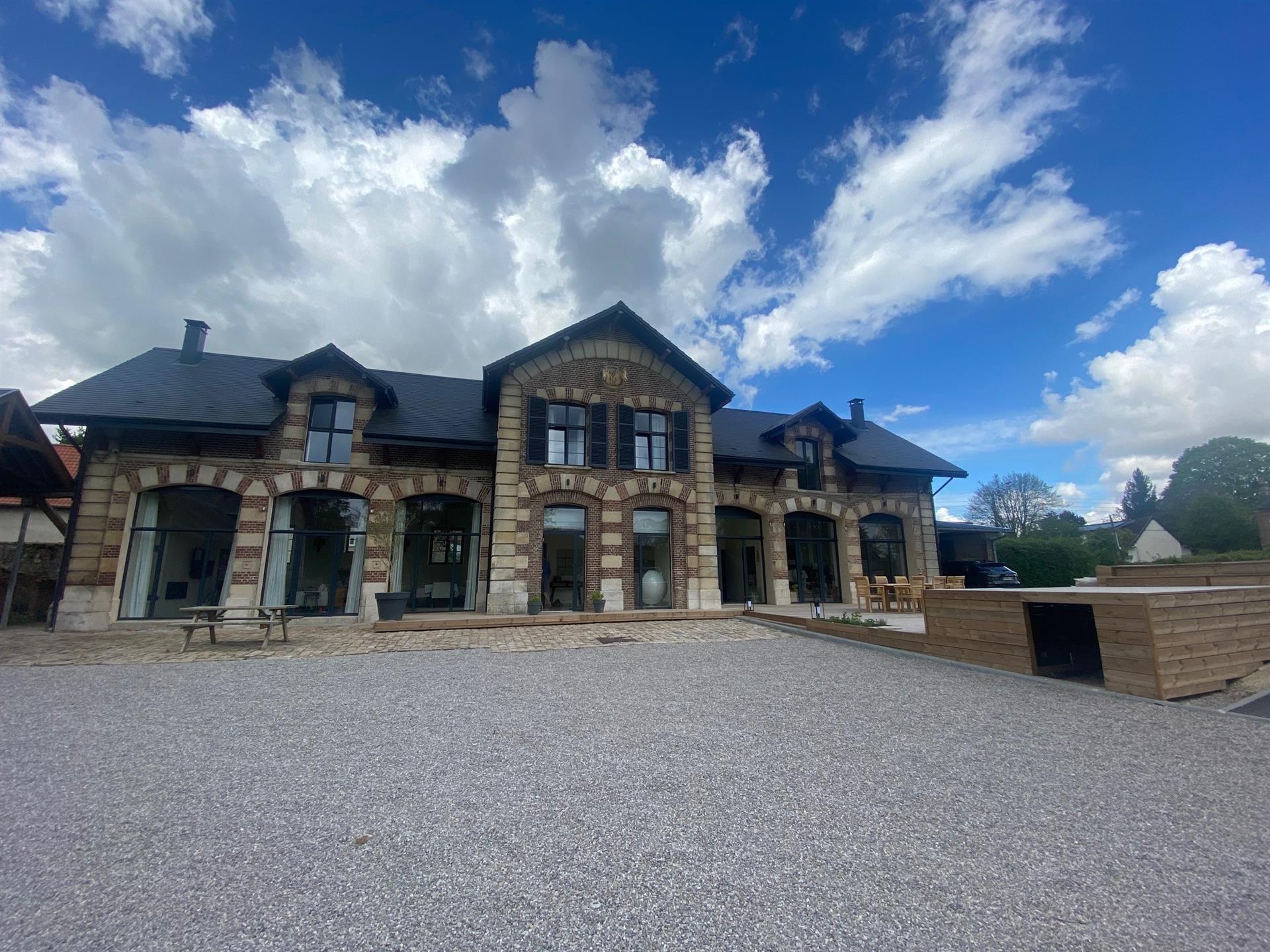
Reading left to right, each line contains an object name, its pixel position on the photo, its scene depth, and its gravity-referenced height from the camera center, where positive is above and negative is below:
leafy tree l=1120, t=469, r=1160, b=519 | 67.62 +9.34
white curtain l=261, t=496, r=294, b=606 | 13.37 +0.54
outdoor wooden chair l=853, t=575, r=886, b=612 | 14.45 -0.52
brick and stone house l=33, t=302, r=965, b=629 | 12.90 +2.43
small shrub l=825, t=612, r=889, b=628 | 9.97 -0.88
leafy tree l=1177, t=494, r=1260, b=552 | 34.72 +2.89
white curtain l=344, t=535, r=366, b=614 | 13.90 +0.12
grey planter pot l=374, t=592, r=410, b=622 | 12.17 -0.57
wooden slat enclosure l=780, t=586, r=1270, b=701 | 5.84 -0.72
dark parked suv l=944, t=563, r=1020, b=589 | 19.42 -0.09
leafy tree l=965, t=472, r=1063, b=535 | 50.31 +6.61
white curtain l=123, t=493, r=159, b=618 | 12.75 +0.50
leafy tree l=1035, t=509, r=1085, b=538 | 47.47 +4.04
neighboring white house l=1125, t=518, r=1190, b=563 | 48.06 +2.30
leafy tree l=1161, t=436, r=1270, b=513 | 46.44 +8.75
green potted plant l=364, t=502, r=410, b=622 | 12.20 +0.98
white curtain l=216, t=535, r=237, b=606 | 13.02 -0.03
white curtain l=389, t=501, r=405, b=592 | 14.11 +0.69
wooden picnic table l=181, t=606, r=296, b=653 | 9.14 -0.68
